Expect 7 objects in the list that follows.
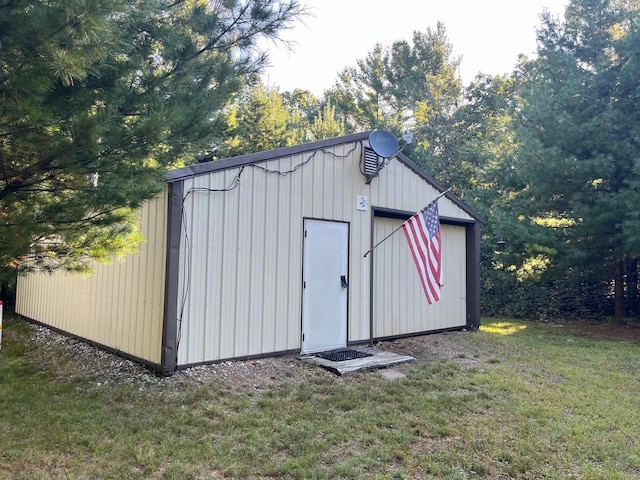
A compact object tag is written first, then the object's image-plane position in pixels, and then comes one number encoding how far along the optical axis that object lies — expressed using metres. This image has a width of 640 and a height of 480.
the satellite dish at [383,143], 6.59
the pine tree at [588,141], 8.80
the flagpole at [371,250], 6.59
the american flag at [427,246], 5.88
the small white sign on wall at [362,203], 6.54
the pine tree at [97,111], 2.70
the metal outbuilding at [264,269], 4.85
